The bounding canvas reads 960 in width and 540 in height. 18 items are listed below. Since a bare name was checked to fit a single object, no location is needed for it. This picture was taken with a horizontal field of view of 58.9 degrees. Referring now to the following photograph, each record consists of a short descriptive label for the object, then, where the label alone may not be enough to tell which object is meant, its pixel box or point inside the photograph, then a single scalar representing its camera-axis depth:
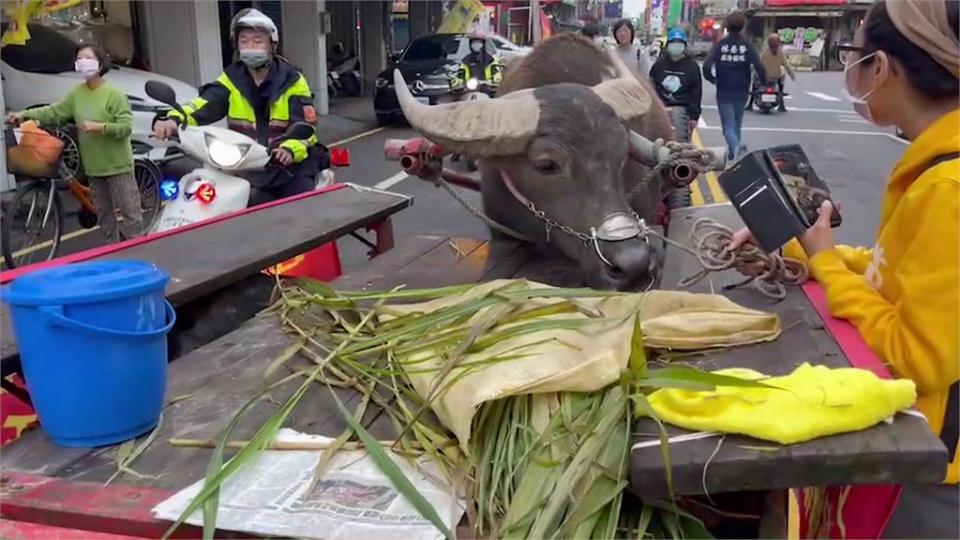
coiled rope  2.60
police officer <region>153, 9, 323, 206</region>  4.64
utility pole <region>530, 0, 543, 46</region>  20.71
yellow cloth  1.57
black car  15.94
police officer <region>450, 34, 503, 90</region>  16.62
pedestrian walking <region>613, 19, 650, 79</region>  9.84
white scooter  4.54
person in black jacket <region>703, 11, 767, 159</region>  11.83
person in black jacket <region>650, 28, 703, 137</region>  9.81
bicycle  6.95
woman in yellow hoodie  1.75
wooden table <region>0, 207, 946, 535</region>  1.53
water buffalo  3.45
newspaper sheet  1.70
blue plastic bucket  1.92
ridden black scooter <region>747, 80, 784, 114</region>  18.62
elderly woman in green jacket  6.64
